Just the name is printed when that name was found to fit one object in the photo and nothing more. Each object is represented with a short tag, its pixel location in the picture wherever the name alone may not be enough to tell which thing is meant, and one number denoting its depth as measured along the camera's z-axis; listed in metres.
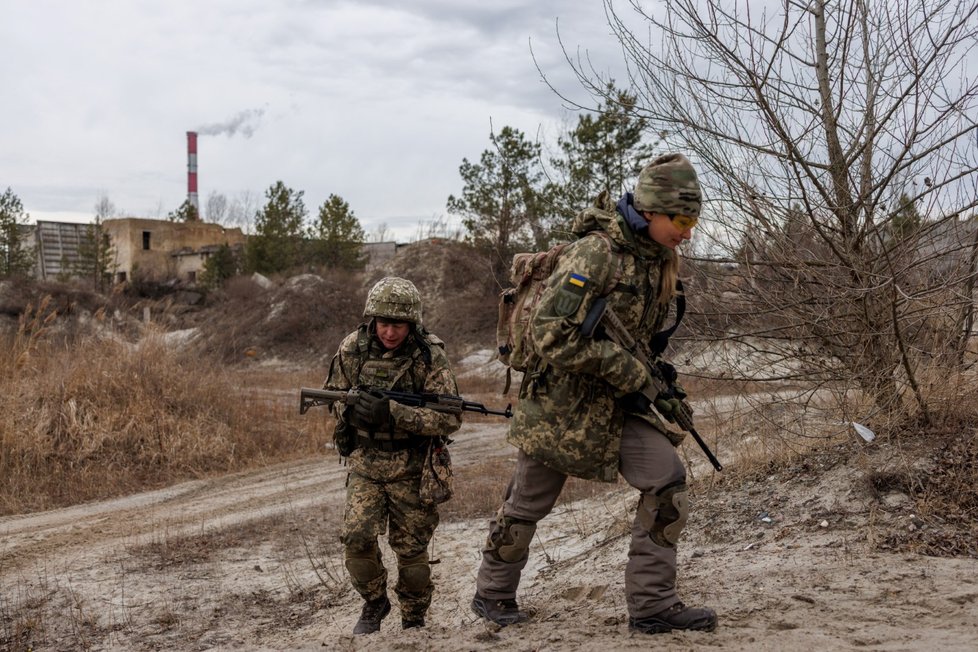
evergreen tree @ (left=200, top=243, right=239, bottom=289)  40.03
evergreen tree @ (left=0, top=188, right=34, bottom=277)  39.69
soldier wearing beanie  3.42
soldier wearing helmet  4.12
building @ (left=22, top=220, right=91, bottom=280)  52.09
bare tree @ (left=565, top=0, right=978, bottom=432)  5.18
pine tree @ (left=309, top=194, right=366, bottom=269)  37.03
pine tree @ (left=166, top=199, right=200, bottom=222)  55.75
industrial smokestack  65.75
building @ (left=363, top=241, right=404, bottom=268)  45.41
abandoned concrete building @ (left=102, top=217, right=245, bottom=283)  50.66
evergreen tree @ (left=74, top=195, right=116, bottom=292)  41.84
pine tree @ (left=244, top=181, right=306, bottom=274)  38.12
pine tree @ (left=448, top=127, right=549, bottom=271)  24.86
